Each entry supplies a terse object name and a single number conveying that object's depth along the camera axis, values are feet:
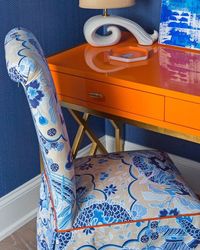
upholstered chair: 4.43
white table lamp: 6.40
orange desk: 5.17
